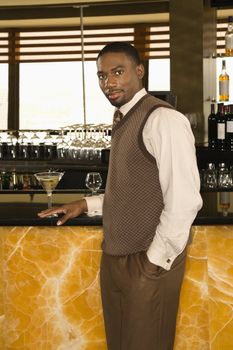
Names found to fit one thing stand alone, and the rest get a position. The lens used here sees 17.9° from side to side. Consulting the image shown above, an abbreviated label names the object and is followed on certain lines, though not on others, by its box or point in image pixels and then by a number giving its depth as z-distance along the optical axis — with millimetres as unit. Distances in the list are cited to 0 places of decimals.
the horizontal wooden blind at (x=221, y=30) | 7934
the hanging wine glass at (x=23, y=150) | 6875
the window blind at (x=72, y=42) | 8508
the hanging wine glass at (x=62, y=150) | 6793
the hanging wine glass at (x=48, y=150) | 6824
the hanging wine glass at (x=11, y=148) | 6910
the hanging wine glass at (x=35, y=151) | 6848
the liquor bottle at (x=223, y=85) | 6143
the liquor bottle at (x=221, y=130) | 5883
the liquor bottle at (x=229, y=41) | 5993
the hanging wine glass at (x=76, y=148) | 6773
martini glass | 3424
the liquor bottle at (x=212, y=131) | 6008
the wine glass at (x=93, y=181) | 3568
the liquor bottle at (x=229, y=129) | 5725
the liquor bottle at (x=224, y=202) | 3516
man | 2418
